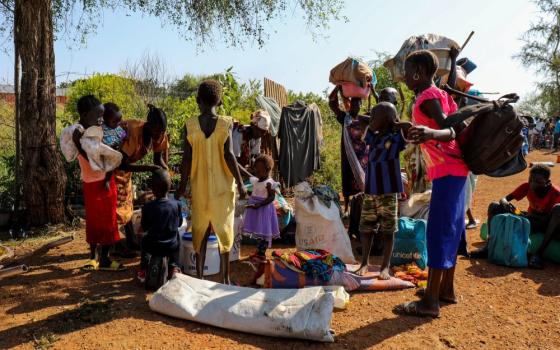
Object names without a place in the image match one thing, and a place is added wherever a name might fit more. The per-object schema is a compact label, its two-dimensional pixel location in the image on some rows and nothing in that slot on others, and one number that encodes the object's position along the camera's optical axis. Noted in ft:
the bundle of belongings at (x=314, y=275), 12.94
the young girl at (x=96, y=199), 14.02
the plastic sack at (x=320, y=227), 15.44
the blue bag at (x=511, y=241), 15.49
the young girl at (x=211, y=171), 12.15
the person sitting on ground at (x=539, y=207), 15.52
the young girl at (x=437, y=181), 10.73
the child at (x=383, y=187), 13.55
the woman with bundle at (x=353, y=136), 18.24
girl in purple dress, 14.99
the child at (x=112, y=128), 14.85
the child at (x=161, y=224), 13.14
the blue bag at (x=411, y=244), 15.17
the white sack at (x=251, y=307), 9.89
